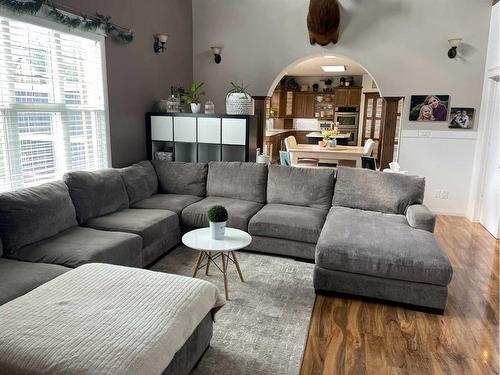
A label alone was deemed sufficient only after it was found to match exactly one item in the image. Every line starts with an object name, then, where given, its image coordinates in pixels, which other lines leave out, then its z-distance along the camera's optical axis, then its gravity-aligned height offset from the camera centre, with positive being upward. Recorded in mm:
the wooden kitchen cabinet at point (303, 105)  11914 +630
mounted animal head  4730 +1367
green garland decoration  2852 +928
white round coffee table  2791 -923
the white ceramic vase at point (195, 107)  4836 +204
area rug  2145 -1350
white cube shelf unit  4609 -171
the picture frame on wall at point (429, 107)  5141 +275
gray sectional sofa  2656 -875
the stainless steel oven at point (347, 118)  11227 +224
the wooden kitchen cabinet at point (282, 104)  11555 +649
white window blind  2959 +141
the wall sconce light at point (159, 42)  4785 +1040
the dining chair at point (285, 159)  4820 -447
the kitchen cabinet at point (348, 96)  11138 +884
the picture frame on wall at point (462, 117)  5102 +143
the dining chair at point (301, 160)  7117 -742
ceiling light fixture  9292 +1454
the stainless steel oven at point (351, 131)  11312 -168
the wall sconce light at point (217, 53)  5666 +1071
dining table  6418 -484
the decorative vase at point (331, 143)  7004 -337
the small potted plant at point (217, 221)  2896 -766
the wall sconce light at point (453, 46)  4836 +1068
